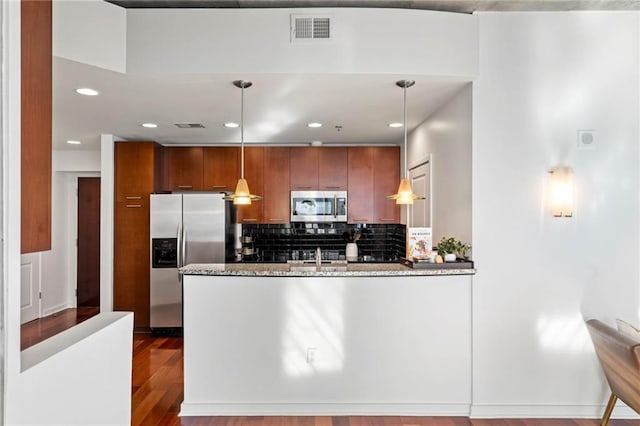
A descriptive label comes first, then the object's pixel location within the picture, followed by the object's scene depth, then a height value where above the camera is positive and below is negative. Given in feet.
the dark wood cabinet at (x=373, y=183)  17.75 +1.36
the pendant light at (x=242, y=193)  9.88 +0.52
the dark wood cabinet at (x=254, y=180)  17.74 +1.48
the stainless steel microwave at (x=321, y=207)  17.58 +0.31
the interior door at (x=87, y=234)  20.77 -1.00
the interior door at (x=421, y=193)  13.08 +0.65
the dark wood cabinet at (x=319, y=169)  17.79 +1.96
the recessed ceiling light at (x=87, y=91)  10.19 +3.10
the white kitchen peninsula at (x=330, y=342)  9.68 -3.01
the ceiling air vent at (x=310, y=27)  8.96 +4.09
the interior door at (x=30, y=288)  18.17 -3.33
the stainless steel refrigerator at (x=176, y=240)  16.03 -1.01
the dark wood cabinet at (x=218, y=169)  17.79 +1.96
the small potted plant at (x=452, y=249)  9.82 -0.85
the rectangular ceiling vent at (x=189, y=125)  14.11 +3.09
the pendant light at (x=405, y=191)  9.73 +0.56
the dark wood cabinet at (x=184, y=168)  17.75 +2.00
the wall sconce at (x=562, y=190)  9.27 +0.55
